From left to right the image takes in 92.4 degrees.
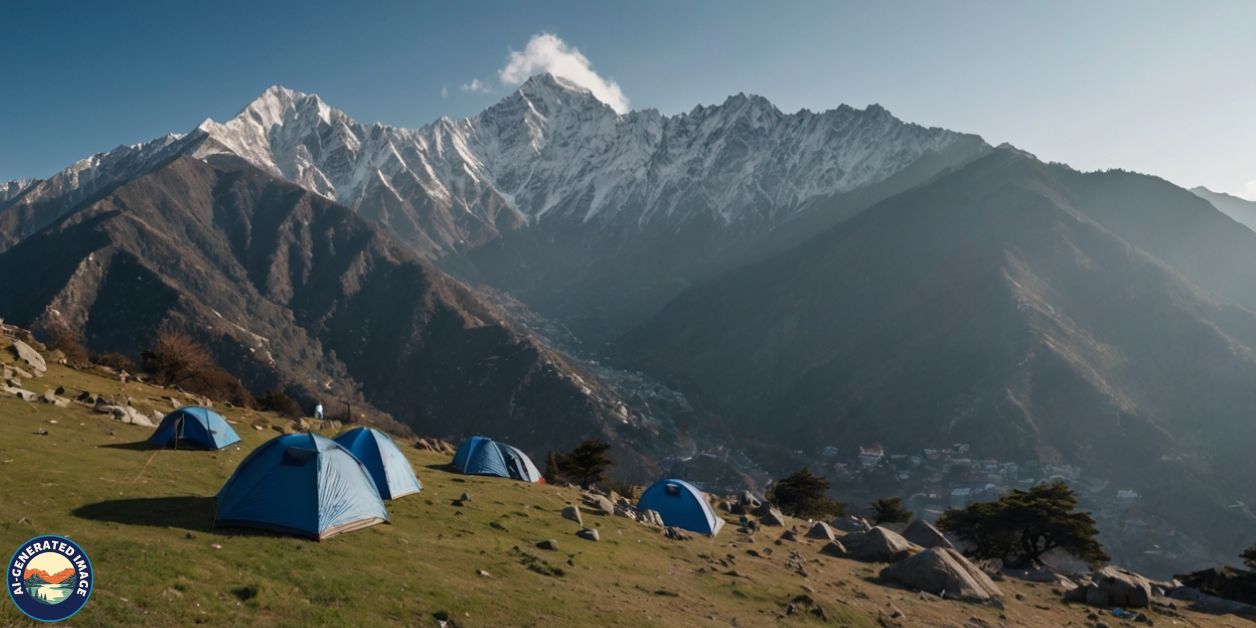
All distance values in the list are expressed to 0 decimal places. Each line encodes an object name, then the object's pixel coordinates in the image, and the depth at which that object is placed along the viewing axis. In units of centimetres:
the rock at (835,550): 3256
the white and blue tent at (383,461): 2722
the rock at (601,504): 3272
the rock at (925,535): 3888
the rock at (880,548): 3128
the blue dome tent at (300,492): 1861
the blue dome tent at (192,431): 2852
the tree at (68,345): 5202
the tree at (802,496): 5941
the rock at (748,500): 4913
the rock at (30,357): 3809
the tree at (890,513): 6525
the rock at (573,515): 2903
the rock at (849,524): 5073
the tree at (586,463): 5291
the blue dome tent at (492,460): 3972
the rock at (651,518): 3260
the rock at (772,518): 4097
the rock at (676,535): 3041
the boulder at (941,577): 2583
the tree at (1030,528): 4012
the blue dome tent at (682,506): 3556
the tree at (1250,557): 3743
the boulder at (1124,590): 2888
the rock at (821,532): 3722
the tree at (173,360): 5675
